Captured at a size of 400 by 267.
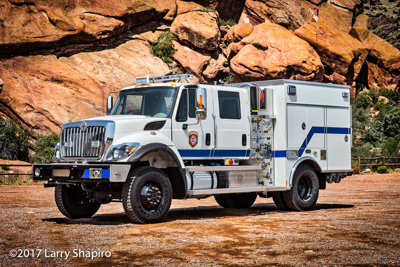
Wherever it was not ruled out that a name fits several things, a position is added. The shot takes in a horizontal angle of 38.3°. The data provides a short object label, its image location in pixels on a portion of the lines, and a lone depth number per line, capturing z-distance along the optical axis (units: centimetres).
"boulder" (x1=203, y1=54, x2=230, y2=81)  4434
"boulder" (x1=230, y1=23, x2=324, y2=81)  4422
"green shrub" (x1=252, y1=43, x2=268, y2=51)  4559
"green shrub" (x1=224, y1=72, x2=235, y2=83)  4519
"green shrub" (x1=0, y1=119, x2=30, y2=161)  3312
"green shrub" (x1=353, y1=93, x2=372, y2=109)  5303
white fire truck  1195
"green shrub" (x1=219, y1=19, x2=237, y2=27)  5043
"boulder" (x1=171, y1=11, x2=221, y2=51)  4412
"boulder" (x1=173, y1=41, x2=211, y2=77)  4350
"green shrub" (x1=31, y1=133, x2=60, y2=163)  3312
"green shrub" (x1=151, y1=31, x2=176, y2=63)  4322
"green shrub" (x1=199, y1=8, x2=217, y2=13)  4629
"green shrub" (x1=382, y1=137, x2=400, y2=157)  4368
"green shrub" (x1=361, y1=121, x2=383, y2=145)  4944
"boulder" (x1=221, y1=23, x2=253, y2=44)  4775
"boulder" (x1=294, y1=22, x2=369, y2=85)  4947
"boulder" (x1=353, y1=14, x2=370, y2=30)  6712
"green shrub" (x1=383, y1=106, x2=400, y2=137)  5044
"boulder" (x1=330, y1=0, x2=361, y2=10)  6431
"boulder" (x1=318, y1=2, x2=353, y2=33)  6028
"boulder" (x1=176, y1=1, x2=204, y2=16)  4612
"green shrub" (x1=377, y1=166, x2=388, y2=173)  3816
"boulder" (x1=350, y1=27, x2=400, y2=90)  5762
